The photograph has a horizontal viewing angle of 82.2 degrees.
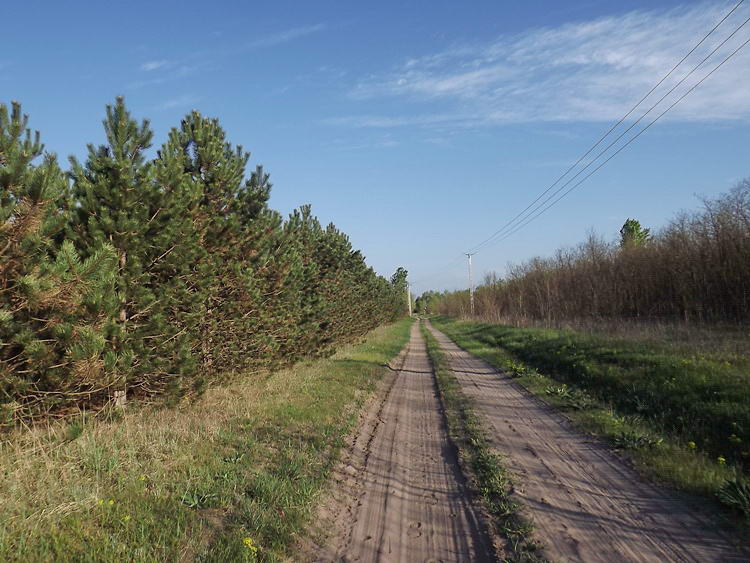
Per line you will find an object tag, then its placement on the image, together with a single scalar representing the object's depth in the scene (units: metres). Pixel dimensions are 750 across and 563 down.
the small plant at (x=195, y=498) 4.32
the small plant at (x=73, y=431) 4.73
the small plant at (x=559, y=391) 9.79
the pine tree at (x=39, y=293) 4.41
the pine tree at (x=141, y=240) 6.38
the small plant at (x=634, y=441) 6.05
